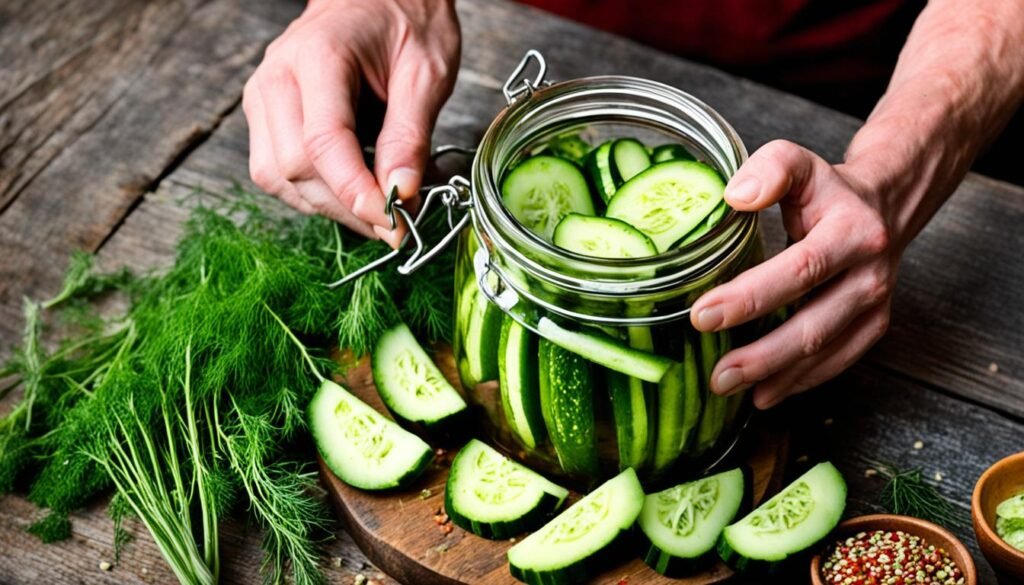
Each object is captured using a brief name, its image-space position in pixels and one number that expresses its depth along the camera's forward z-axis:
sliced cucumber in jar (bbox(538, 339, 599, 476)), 0.71
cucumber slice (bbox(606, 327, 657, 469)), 0.70
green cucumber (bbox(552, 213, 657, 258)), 0.69
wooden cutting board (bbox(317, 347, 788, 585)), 0.74
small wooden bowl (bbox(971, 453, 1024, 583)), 0.71
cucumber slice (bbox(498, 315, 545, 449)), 0.72
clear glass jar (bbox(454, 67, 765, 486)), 0.69
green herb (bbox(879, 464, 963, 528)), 0.77
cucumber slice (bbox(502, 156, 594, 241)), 0.73
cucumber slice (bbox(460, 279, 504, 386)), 0.73
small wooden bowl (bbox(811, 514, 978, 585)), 0.72
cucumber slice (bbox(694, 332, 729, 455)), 0.72
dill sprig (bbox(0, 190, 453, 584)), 0.77
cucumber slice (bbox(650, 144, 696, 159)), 0.76
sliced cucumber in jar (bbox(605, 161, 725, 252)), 0.71
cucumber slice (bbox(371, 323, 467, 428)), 0.77
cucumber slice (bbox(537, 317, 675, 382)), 0.70
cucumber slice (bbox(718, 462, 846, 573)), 0.73
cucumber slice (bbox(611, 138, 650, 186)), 0.75
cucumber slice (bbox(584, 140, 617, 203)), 0.74
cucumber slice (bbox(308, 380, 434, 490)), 0.76
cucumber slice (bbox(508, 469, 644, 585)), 0.72
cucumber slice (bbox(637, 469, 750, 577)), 0.73
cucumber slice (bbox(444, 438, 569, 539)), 0.74
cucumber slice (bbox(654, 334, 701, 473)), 0.71
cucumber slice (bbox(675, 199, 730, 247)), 0.70
